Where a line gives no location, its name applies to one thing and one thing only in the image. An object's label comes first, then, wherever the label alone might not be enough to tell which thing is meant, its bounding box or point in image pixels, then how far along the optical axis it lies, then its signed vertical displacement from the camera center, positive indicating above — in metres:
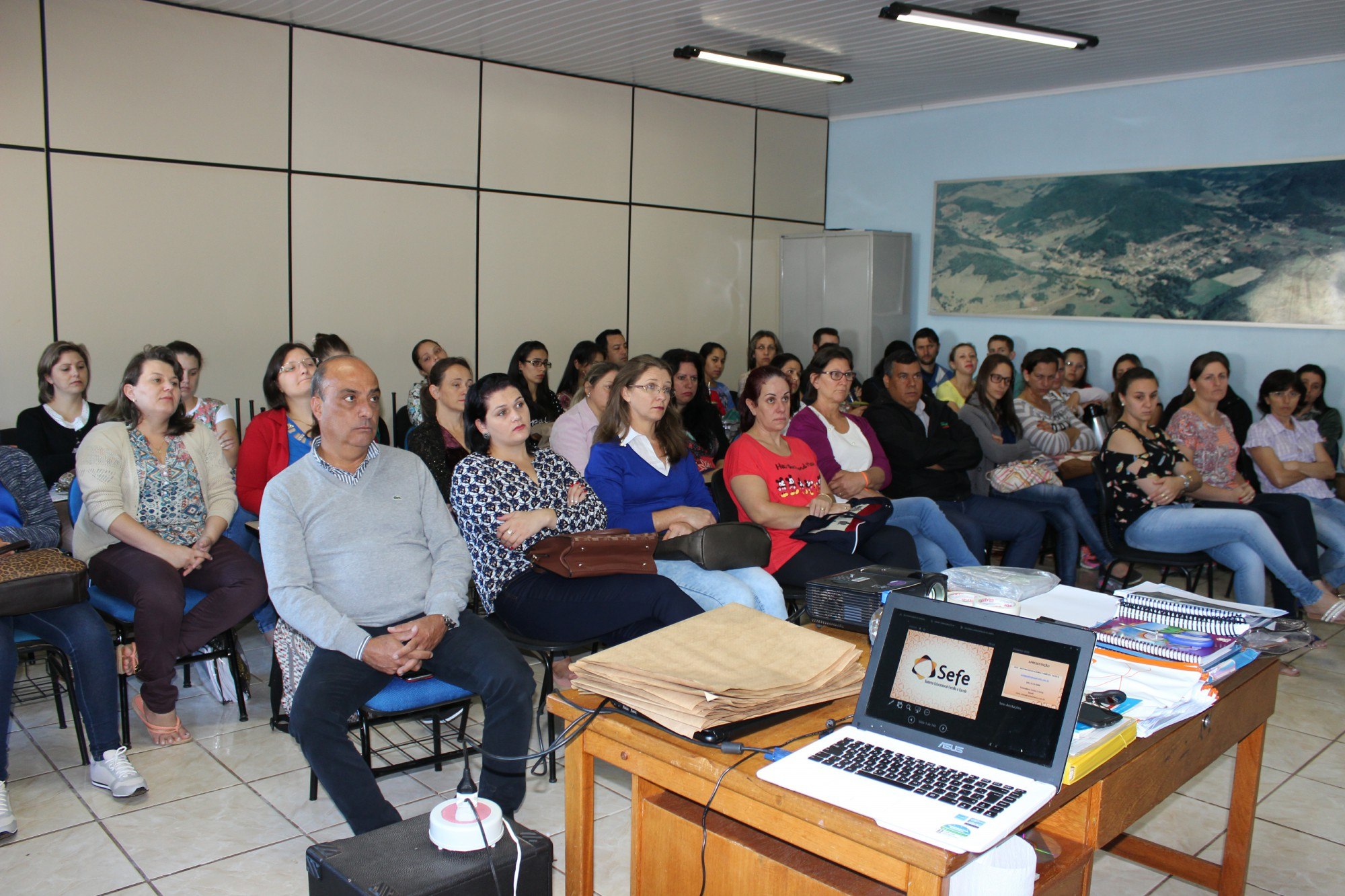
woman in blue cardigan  3.46 -0.49
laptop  1.54 -0.65
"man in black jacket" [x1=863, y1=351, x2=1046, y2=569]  4.79 -0.57
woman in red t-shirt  3.75 -0.59
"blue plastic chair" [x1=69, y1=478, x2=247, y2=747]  3.40 -1.02
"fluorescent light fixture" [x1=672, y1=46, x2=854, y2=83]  6.67 +1.89
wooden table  1.52 -0.79
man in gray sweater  2.55 -0.73
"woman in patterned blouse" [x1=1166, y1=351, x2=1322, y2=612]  4.91 -0.58
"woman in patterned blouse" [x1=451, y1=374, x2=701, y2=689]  3.09 -0.68
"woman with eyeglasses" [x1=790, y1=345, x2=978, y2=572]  4.44 -0.53
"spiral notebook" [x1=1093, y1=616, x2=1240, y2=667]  2.14 -0.63
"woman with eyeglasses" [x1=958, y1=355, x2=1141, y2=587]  5.19 -0.73
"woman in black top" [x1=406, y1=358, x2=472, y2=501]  4.23 -0.42
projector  2.38 -0.60
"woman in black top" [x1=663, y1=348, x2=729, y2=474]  5.90 -0.44
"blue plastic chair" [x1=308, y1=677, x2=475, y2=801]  2.70 -1.01
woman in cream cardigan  3.37 -0.73
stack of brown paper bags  1.78 -0.62
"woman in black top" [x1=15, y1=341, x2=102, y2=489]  4.36 -0.44
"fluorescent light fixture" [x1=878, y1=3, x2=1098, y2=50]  5.50 +1.82
